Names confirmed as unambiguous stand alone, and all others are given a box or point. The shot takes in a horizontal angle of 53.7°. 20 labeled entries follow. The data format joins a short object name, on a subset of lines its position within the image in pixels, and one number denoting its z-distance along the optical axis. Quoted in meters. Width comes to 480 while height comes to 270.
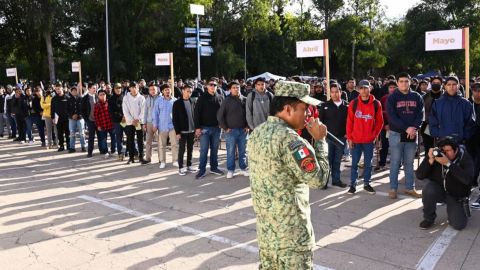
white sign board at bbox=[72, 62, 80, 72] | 18.09
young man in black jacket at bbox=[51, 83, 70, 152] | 12.84
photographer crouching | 5.79
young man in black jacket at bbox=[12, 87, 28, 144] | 15.02
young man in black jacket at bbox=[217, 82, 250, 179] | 8.84
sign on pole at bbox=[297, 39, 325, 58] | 9.45
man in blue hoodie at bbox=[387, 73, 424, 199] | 7.10
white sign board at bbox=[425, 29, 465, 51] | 7.80
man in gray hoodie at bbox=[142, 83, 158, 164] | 10.44
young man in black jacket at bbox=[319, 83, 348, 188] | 8.05
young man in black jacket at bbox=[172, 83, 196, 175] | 9.43
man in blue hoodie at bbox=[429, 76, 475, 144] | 6.61
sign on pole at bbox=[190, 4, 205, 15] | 20.41
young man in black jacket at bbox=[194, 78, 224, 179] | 9.12
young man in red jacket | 7.44
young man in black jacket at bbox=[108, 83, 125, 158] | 11.18
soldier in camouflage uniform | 2.68
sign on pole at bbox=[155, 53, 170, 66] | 13.41
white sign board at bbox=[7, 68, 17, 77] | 23.48
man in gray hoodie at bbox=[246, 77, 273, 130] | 8.49
